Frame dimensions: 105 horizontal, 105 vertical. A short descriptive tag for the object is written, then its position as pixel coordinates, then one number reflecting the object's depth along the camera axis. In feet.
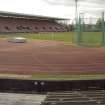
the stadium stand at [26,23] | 216.74
